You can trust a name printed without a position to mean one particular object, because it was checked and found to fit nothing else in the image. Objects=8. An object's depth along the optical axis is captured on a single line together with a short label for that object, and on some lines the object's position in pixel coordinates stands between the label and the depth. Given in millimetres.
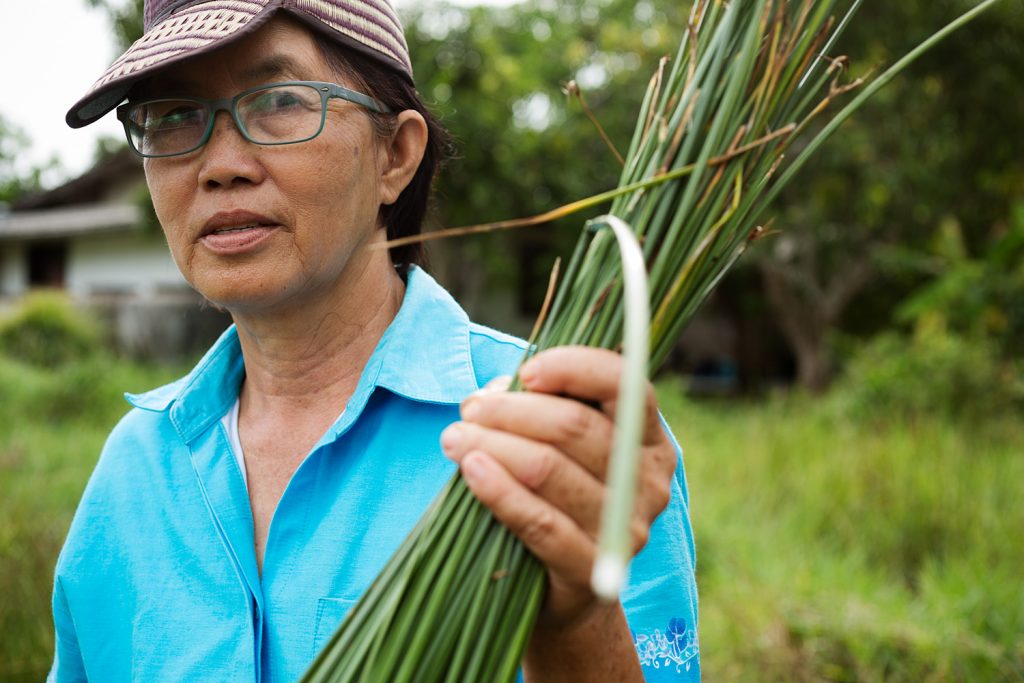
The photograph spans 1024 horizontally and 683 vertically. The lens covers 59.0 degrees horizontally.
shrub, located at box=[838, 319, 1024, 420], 7523
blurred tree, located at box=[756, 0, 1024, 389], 8188
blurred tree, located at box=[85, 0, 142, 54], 7477
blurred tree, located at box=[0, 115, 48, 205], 28672
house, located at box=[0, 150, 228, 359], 13430
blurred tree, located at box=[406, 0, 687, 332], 9984
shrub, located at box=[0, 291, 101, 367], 11375
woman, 1293
